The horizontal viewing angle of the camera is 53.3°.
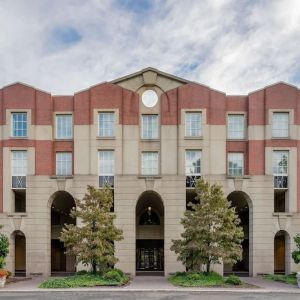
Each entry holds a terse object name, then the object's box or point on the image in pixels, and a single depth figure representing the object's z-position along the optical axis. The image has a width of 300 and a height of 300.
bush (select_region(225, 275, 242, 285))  20.97
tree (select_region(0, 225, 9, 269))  23.12
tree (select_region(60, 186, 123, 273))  21.69
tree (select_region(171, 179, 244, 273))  21.69
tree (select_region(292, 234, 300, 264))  22.88
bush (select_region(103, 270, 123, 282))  21.42
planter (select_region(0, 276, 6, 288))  21.03
